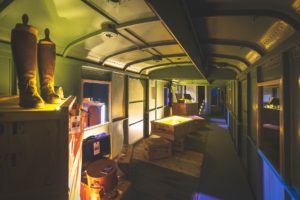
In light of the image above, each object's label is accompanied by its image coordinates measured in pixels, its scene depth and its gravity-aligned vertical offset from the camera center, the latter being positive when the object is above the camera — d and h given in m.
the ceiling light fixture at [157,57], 3.63 +0.91
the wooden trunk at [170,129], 4.71 -0.92
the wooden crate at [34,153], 0.76 -0.26
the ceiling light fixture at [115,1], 1.43 +0.86
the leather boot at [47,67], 1.08 +0.22
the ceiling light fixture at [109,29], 1.90 +0.82
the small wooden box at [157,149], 4.28 -1.34
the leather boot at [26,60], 0.87 +0.22
